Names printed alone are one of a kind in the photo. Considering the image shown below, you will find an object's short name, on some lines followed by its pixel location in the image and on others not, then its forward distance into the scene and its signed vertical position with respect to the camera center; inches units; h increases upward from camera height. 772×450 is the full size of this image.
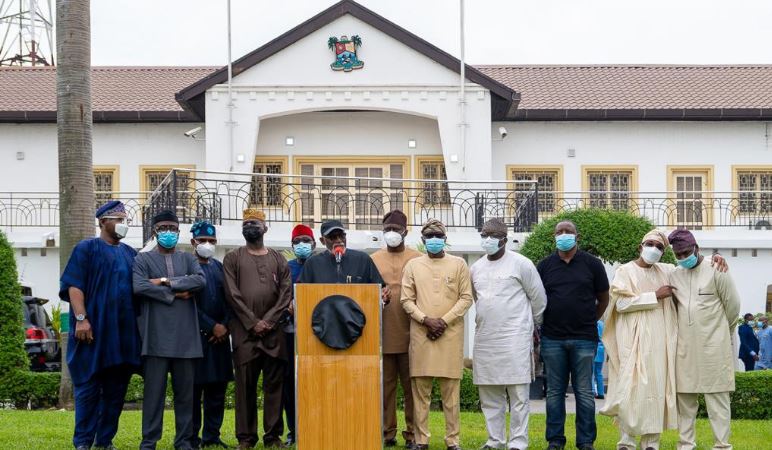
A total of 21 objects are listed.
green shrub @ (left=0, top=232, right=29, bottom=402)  603.2 -51.9
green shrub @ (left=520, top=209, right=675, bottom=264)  754.8 -6.3
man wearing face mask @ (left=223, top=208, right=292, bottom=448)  406.0 -36.2
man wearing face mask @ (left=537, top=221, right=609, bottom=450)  416.5 -39.8
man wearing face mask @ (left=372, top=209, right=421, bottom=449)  424.8 -41.4
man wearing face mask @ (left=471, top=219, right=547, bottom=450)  414.9 -39.1
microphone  411.5 -9.0
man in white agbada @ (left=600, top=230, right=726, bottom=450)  401.1 -44.7
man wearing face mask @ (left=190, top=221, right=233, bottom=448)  410.0 -45.1
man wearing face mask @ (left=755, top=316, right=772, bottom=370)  848.3 -93.1
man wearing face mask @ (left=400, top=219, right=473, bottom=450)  412.2 -35.8
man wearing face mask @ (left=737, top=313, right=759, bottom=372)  884.6 -92.6
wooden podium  365.7 -49.3
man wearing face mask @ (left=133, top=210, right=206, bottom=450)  385.4 -34.4
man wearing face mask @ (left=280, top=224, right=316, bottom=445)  418.6 -34.7
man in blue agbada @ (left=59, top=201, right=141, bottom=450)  386.3 -34.9
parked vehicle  745.6 -71.0
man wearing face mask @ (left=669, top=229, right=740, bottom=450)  402.3 -42.6
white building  992.2 +75.2
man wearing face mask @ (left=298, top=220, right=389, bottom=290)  411.2 -13.9
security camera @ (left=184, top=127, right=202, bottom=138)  1048.8 +86.6
